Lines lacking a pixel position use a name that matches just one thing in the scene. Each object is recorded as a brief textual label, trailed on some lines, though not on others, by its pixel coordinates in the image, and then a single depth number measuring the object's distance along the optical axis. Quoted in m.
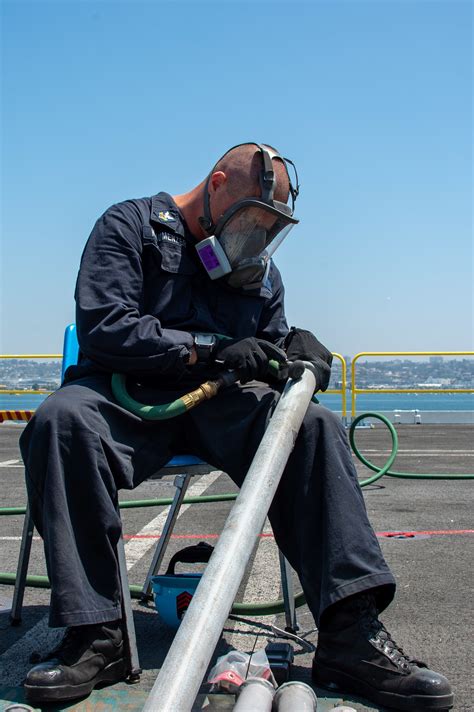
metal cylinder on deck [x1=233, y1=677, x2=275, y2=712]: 2.09
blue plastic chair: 2.56
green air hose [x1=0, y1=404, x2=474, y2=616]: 2.76
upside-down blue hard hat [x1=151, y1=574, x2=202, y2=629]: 3.00
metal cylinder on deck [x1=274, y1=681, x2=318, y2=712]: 2.12
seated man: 2.43
